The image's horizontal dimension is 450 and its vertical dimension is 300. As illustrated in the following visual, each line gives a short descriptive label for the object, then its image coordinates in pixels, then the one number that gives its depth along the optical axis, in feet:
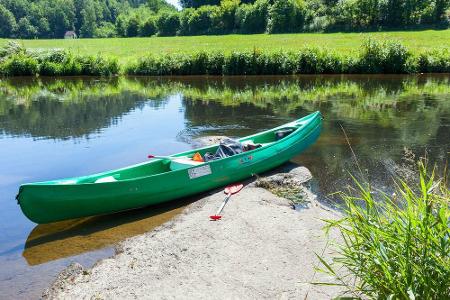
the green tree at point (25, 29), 348.38
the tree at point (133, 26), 260.83
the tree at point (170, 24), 233.14
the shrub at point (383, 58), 102.68
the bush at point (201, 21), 219.41
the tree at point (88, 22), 385.27
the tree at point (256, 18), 199.93
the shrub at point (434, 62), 101.76
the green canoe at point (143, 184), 27.53
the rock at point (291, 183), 31.73
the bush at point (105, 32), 312.56
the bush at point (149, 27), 246.17
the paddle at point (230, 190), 30.01
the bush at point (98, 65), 115.85
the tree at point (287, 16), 186.39
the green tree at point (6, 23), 333.83
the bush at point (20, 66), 116.47
